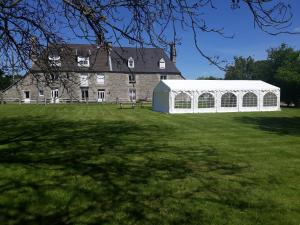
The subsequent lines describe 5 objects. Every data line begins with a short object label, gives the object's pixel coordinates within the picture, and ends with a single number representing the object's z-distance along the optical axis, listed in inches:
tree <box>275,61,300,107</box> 1452.1
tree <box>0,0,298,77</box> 211.5
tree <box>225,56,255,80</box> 3973.9
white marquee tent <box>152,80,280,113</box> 956.6
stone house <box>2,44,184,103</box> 1756.9
